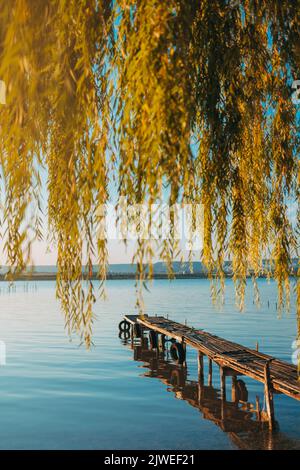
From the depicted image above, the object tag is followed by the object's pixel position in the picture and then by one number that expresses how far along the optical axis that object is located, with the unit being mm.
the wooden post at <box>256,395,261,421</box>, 24084
